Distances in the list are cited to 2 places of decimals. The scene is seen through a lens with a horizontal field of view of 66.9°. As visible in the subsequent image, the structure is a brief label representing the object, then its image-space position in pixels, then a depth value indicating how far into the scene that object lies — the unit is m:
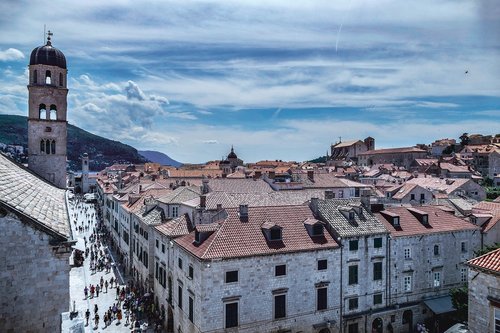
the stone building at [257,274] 21.92
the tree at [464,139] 136.12
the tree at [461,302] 24.80
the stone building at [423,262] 28.62
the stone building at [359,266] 26.42
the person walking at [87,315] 27.63
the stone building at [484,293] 16.06
